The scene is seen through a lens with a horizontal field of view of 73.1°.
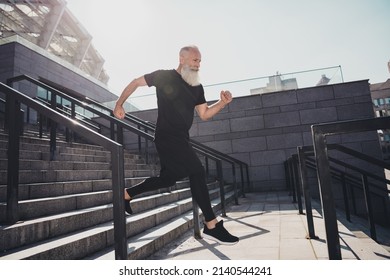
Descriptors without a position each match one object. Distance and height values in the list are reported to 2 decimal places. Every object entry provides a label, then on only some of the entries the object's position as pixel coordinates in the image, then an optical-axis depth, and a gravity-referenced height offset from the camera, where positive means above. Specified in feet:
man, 7.13 +1.31
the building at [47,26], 69.52 +45.17
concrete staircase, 6.45 -1.19
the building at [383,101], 168.66 +37.14
